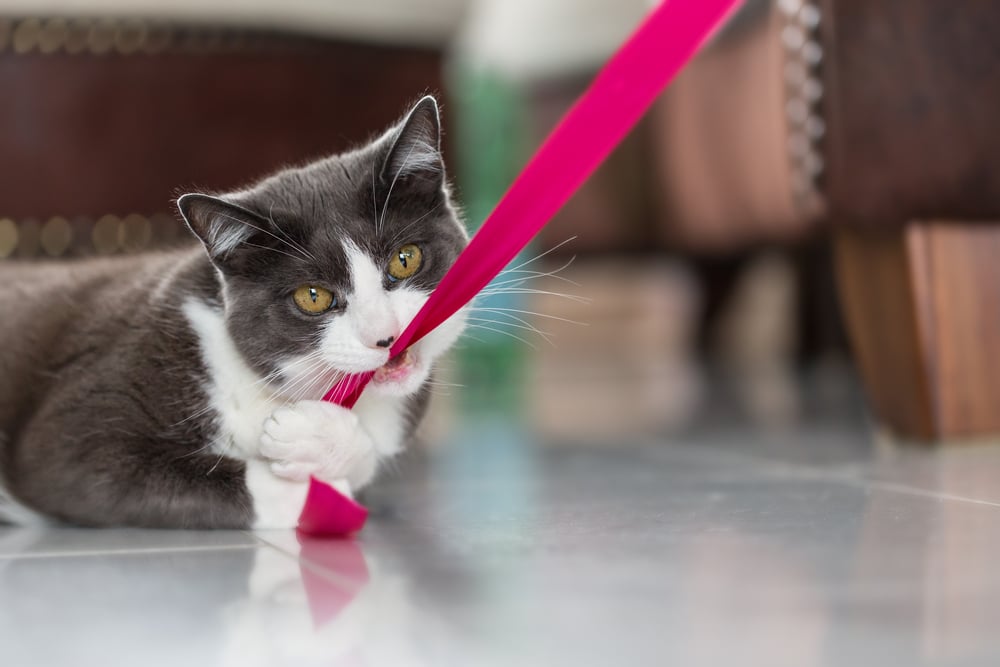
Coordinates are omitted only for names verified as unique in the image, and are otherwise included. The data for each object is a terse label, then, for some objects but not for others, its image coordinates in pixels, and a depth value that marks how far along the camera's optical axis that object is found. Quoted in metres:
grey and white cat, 0.95
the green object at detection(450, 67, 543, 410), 3.43
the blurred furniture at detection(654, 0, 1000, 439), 1.12
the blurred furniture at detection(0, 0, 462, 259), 1.25
